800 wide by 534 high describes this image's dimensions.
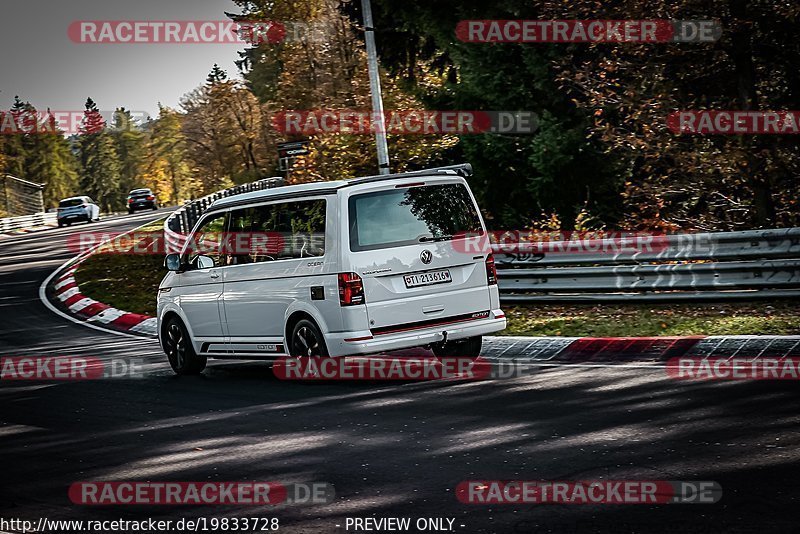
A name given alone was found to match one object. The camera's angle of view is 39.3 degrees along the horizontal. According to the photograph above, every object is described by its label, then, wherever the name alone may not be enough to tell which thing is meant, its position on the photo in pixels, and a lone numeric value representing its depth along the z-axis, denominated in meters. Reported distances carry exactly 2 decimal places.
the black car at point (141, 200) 81.19
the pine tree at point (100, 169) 165.12
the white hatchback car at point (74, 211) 66.31
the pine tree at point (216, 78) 74.95
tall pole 21.77
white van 10.62
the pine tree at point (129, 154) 171.88
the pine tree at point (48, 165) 144.25
